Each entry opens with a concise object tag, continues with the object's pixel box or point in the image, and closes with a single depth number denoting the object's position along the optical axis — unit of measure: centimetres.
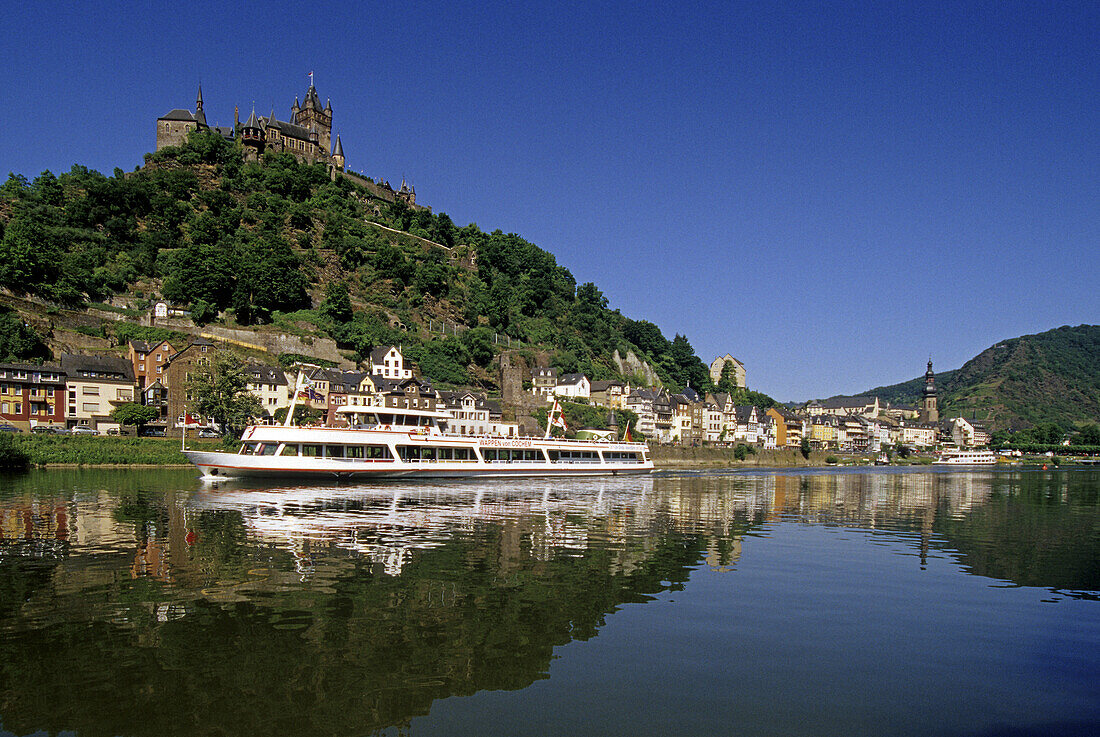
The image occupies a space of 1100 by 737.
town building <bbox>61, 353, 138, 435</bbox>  6638
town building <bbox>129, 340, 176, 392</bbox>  7300
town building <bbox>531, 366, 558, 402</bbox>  11881
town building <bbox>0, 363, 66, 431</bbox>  6206
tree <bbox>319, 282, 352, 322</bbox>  9669
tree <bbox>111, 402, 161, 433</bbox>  6419
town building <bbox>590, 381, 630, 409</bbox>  12331
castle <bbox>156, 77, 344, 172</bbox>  12094
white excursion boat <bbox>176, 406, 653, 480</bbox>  4531
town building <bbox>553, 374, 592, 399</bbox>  12081
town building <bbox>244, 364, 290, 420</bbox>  7756
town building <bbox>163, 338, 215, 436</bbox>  7038
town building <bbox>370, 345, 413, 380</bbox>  9319
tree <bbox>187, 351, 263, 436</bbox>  6675
